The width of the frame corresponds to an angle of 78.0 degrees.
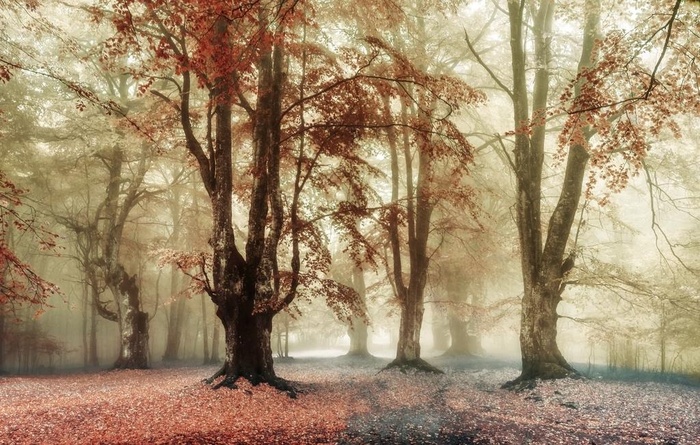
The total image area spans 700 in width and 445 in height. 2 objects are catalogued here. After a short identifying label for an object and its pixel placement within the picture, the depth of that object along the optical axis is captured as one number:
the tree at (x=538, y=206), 11.84
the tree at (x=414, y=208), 13.91
